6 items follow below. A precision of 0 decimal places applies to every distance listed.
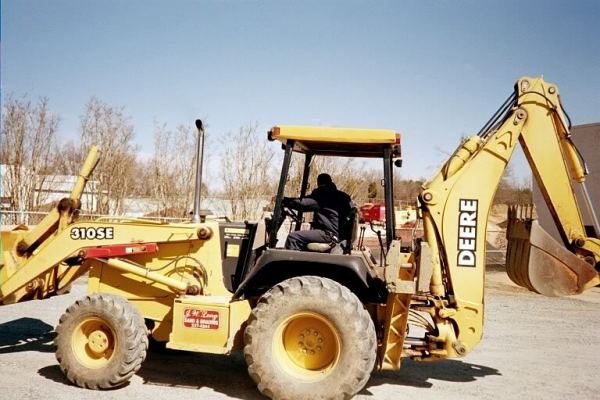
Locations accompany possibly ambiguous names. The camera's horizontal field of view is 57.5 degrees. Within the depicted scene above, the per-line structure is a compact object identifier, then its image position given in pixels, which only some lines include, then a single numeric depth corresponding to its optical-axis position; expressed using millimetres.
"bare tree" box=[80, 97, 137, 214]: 22548
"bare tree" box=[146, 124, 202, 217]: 22419
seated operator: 5711
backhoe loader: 5266
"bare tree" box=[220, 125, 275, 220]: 20866
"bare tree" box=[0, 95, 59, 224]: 21031
